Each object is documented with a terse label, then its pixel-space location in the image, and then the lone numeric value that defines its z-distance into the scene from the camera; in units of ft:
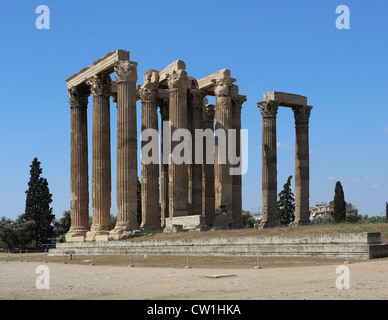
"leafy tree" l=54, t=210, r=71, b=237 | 282.36
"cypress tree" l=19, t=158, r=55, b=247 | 240.12
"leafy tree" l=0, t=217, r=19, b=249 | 241.96
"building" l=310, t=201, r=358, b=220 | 576.20
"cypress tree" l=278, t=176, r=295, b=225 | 263.90
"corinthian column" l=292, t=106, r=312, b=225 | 175.52
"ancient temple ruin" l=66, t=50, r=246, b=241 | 145.59
